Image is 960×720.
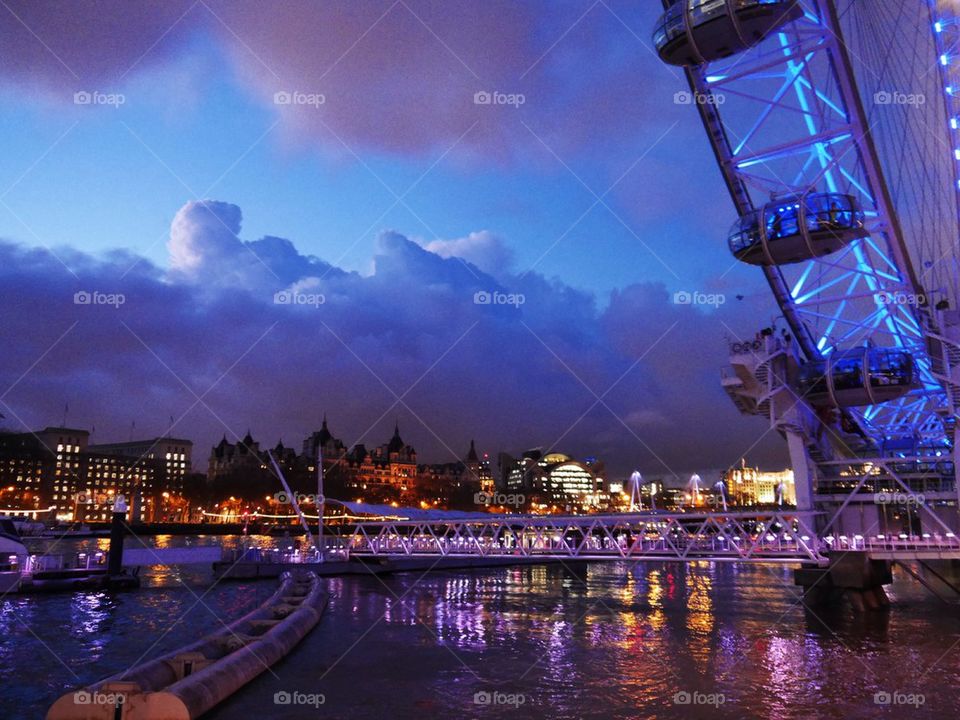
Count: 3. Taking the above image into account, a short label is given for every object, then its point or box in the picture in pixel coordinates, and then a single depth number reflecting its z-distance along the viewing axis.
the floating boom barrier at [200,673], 12.08
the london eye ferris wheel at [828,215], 31.34
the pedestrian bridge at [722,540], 36.94
